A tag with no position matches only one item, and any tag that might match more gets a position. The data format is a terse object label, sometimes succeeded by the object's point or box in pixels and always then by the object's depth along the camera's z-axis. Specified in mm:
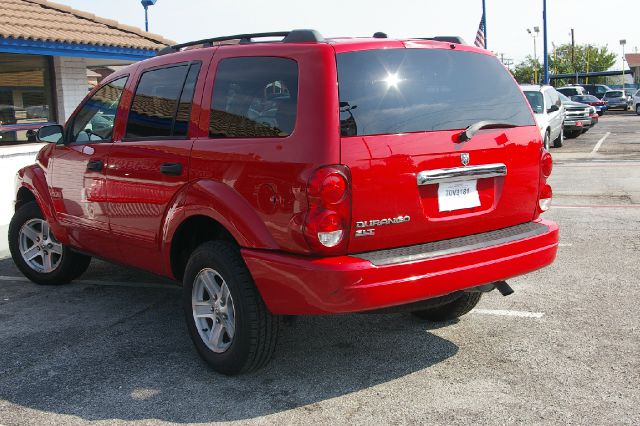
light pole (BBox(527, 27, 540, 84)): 80662
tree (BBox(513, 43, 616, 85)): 109875
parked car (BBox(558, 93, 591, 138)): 23328
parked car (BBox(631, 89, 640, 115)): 40594
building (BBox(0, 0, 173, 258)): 12391
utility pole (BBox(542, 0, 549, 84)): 38969
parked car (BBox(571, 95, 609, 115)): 36875
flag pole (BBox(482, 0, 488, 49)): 34688
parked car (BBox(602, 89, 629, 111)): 47219
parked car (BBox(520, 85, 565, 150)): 16938
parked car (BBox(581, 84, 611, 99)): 50822
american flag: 26453
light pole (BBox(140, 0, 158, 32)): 23406
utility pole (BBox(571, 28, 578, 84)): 98800
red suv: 3613
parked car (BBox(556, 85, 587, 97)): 38584
